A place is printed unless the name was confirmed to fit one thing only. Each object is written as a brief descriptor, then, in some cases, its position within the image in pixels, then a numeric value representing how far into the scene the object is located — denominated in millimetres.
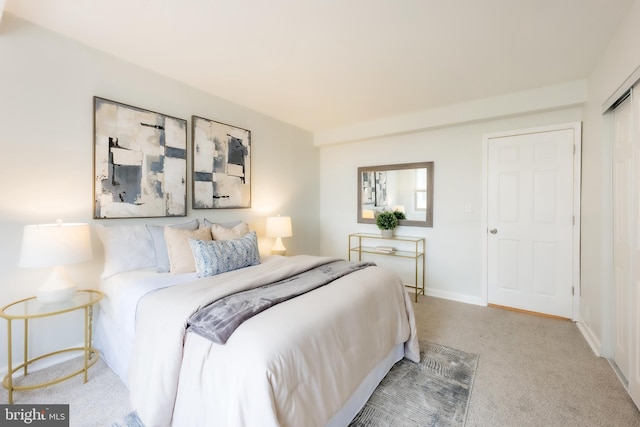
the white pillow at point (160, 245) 2283
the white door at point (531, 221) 3006
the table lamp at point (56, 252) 1720
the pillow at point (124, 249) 2176
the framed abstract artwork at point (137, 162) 2328
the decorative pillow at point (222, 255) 2137
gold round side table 1701
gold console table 3801
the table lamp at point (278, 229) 3553
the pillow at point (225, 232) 2584
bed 1140
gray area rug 1591
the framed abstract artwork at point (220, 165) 2994
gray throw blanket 1283
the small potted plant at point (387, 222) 3898
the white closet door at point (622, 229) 1868
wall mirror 3811
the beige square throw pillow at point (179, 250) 2230
